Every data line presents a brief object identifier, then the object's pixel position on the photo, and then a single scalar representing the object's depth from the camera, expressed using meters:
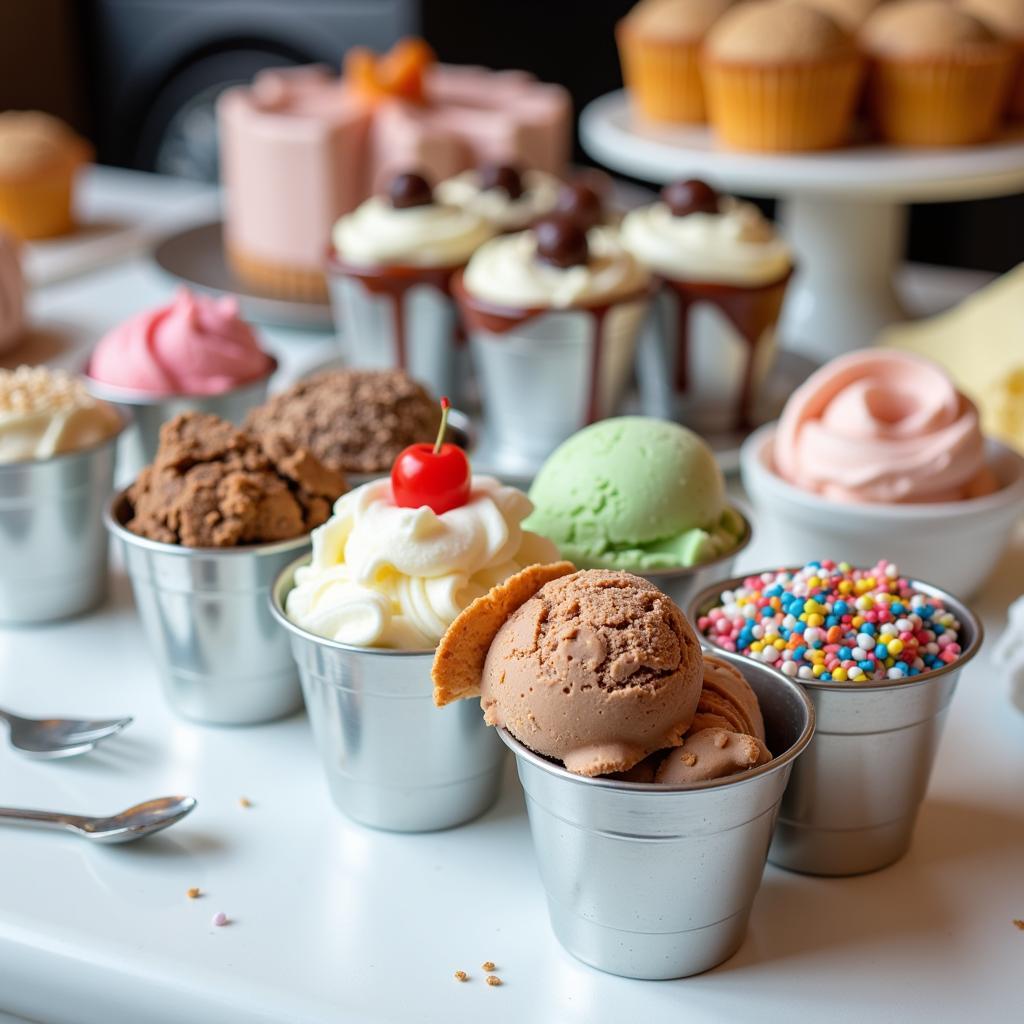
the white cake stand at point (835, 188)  0.79
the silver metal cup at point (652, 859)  0.46
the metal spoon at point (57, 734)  0.56
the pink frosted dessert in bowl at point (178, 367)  0.68
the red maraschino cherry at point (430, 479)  0.52
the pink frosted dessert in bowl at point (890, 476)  0.61
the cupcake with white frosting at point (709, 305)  0.75
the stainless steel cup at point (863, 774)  0.50
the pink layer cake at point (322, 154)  0.88
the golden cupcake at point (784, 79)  0.82
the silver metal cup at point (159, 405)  0.68
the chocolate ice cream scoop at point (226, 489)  0.56
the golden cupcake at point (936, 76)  0.81
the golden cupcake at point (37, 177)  1.00
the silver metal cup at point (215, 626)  0.56
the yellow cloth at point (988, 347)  0.73
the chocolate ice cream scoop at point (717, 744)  0.46
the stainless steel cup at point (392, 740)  0.51
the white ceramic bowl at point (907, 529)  0.61
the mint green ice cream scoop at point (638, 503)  0.57
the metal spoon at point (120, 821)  0.52
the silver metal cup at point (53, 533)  0.62
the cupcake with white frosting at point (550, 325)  0.72
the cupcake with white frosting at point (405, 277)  0.78
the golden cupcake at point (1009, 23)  0.85
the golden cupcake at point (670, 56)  0.88
